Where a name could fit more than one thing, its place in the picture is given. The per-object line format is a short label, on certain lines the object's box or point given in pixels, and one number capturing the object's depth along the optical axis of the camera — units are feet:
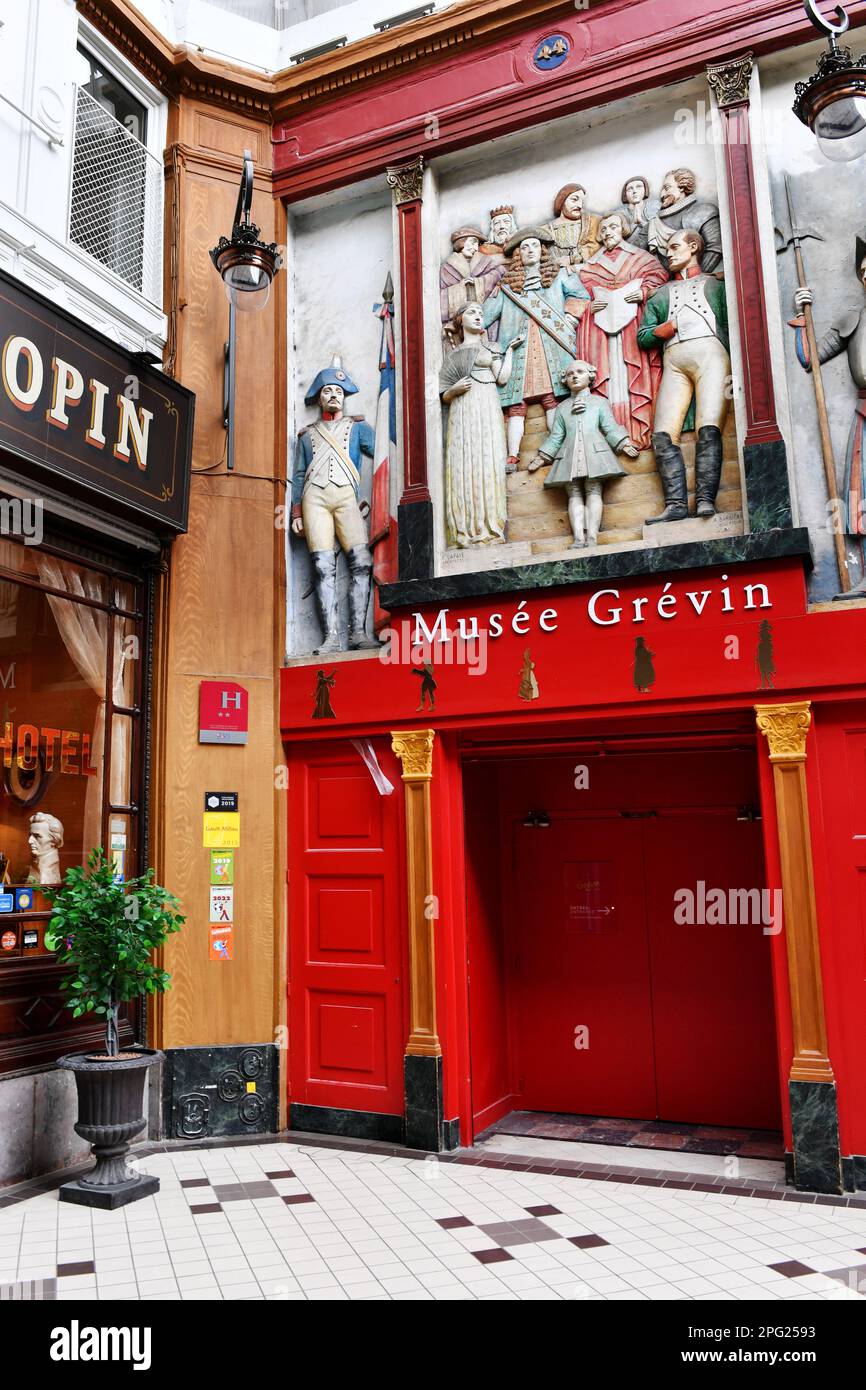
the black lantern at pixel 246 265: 19.22
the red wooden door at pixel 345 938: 20.52
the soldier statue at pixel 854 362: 17.88
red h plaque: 21.36
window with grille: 20.99
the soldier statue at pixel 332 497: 22.36
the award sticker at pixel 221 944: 20.84
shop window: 18.28
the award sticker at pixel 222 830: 21.15
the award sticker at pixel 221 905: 20.97
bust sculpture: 18.63
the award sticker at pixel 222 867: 21.11
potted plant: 16.71
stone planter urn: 16.65
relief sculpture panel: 19.39
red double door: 20.61
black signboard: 16.75
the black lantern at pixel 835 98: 14.73
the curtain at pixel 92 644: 19.75
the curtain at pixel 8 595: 18.45
